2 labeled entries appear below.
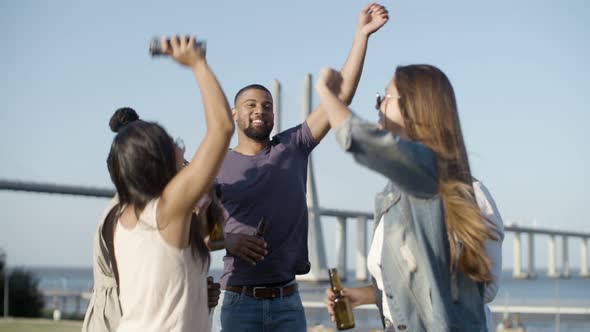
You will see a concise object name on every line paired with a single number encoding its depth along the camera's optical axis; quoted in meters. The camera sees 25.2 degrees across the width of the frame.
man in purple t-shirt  4.79
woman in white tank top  3.55
